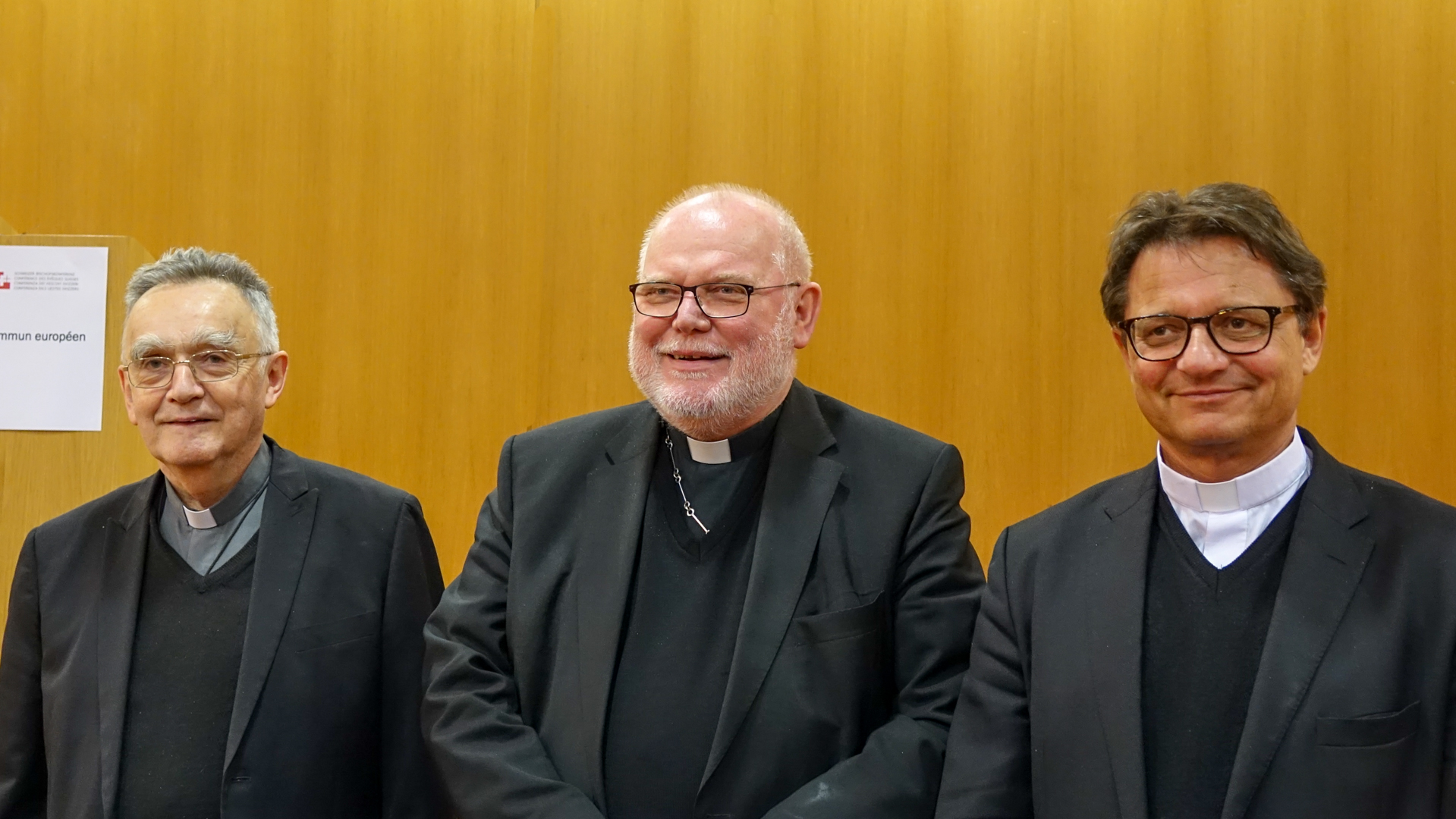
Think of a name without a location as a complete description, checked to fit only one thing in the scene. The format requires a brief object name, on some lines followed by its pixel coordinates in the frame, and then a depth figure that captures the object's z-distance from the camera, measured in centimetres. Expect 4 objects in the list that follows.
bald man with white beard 215
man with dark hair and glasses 175
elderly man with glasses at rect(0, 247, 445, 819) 240
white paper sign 366
